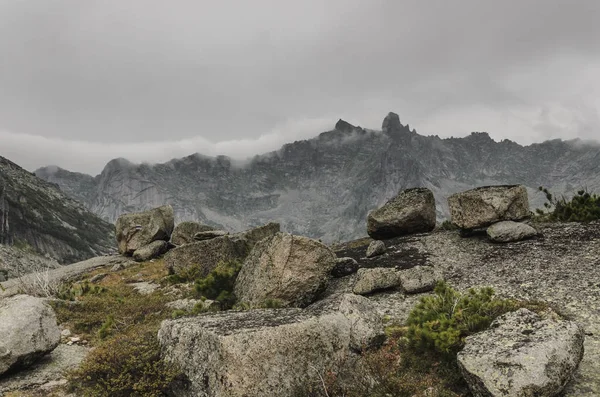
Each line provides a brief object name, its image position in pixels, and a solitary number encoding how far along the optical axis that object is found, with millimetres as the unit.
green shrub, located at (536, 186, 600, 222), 23109
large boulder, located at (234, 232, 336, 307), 17906
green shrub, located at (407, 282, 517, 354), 10492
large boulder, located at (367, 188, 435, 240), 28984
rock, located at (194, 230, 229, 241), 37750
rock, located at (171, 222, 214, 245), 45906
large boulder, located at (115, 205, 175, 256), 47500
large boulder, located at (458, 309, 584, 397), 7961
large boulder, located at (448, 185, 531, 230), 23703
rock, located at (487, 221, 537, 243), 21938
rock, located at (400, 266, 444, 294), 17922
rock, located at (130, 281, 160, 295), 26531
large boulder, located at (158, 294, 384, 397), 8266
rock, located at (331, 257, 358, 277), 23252
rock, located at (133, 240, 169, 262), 44062
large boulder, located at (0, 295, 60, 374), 10945
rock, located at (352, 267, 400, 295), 18797
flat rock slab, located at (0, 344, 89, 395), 10625
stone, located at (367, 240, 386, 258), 25984
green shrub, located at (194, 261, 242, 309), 20969
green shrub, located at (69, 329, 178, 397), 9242
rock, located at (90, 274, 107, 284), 34219
